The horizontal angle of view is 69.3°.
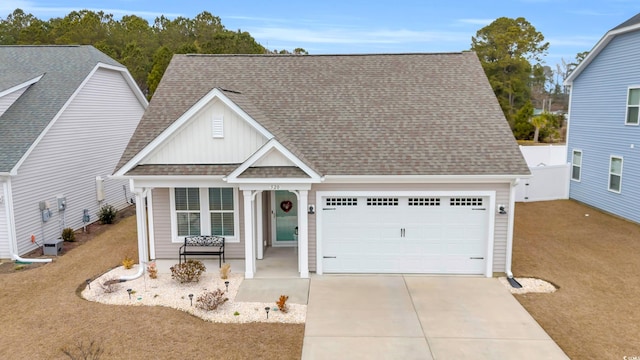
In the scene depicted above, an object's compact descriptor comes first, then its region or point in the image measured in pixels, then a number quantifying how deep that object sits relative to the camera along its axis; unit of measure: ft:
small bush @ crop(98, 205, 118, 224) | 58.08
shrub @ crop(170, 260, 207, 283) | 37.09
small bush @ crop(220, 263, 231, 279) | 38.34
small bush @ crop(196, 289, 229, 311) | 32.37
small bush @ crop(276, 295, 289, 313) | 32.11
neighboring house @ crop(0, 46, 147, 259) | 45.37
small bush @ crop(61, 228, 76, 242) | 49.98
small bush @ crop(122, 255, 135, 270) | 41.32
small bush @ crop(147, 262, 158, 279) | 38.86
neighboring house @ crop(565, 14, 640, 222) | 57.52
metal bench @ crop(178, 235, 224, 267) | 42.16
